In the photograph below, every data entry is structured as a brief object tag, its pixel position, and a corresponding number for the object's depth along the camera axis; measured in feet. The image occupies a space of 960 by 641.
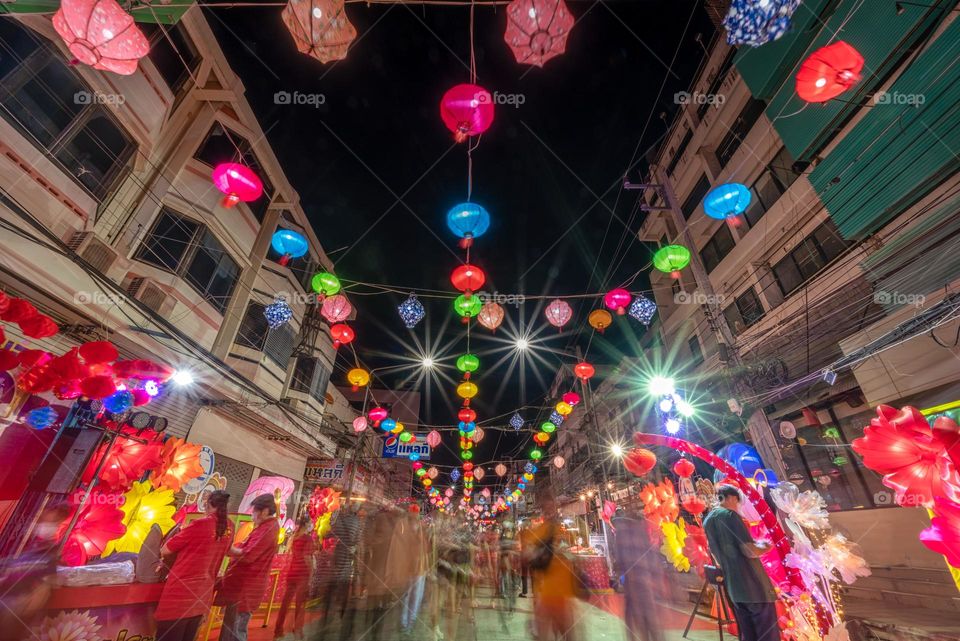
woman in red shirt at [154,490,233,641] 10.80
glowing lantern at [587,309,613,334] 30.66
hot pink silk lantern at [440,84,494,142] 15.40
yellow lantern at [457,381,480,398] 38.78
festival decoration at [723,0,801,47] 13.67
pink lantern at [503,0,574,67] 13.33
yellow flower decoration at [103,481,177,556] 19.85
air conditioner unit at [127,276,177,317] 27.50
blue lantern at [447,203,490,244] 19.67
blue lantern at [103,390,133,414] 17.59
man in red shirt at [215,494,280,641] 11.86
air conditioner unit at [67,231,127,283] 22.88
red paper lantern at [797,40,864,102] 16.55
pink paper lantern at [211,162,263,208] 18.98
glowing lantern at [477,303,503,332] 27.14
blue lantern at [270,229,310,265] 23.37
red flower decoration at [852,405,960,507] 12.25
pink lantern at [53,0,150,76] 12.88
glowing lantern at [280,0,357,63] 13.46
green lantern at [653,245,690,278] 24.67
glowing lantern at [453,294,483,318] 24.68
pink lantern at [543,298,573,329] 28.84
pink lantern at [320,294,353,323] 28.66
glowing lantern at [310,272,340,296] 25.93
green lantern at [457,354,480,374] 36.65
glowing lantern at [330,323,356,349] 33.68
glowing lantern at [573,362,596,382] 38.11
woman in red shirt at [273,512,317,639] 19.51
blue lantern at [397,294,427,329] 26.02
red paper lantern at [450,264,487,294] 22.68
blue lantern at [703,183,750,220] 22.40
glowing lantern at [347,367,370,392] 39.60
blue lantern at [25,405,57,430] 16.97
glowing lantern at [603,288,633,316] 27.22
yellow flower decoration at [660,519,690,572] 29.27
